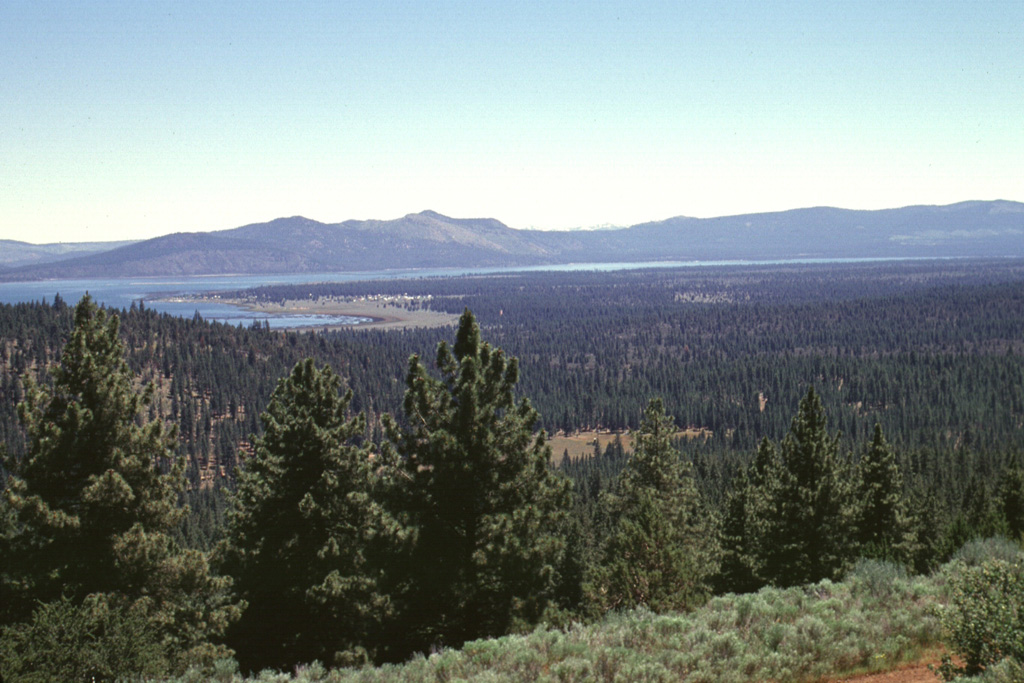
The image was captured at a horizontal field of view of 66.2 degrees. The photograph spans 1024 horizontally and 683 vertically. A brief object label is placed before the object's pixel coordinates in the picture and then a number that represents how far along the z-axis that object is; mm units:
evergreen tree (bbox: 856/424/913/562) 40844
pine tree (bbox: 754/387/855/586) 34875
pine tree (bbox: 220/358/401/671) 26656
